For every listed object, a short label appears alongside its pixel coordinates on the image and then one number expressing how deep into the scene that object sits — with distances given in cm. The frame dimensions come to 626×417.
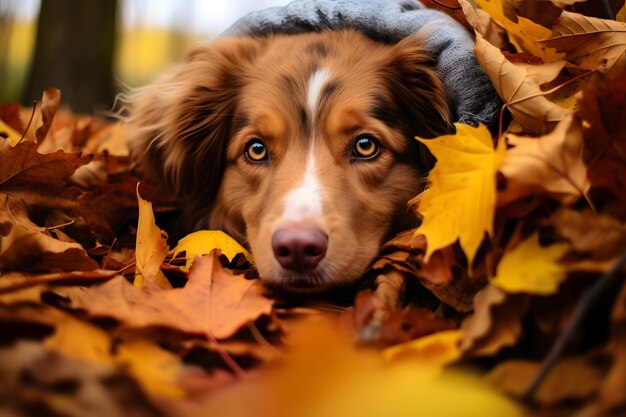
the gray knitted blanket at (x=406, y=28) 51
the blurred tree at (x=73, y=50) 143
